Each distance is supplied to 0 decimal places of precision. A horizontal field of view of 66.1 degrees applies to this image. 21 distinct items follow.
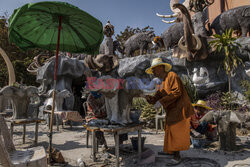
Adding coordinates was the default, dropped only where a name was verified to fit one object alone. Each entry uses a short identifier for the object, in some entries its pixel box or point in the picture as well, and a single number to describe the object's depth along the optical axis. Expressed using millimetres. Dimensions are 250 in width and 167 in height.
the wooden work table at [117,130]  3045
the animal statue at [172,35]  11047
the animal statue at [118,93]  3195
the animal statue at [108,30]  11434
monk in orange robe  3197
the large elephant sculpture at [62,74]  10492
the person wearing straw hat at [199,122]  4453
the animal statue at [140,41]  12380
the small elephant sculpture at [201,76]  8008
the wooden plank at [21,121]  4344
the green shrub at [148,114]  7512
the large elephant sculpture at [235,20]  8922
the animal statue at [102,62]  10235
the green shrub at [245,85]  7311
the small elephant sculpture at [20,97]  4570
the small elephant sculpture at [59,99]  7846
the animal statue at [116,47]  13195
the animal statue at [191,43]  8141
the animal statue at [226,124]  3932
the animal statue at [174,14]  16773
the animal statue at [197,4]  9625
